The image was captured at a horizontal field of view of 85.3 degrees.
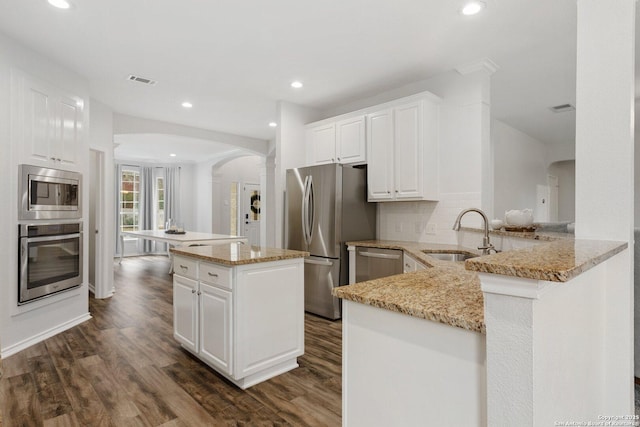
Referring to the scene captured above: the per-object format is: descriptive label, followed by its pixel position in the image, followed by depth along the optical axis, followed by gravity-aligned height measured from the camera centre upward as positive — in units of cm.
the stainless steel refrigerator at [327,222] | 373 -10
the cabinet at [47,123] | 293 +81
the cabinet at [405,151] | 345 +65
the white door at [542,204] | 721 +22
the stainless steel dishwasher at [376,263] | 333 -49
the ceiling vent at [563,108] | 484 +151
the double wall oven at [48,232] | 296 -19
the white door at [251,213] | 926 -1
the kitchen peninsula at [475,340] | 79 -35
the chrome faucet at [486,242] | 255 -21
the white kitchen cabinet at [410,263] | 282 -43
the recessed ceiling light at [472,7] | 234 +142
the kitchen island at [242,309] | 227 -68
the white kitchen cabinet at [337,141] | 393 +86
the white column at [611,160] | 148 +24
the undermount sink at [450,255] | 300 -37
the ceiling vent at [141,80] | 370 +144
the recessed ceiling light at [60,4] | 235 +143
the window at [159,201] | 937 +30
